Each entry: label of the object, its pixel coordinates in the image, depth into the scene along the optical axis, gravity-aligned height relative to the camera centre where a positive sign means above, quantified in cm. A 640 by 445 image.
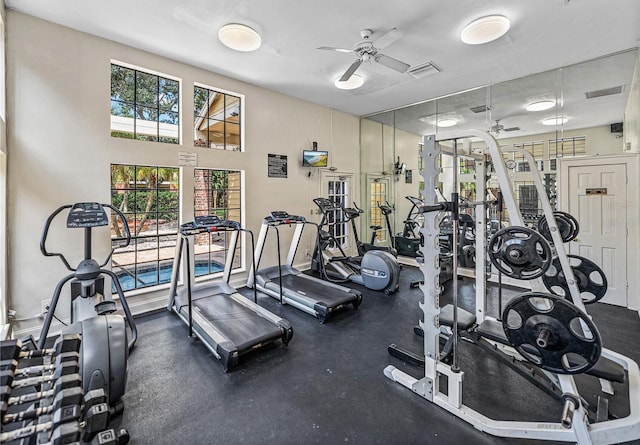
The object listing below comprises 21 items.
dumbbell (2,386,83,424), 100 -65
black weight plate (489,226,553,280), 217 -26
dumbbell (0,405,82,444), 99 -70
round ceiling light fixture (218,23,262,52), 348 +219
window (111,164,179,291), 409 -3
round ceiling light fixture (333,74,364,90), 491 +228
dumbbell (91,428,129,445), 118 -98
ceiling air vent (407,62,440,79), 449 +229
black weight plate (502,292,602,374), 182 -75
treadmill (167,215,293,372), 291 -112
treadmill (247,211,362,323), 396 -104
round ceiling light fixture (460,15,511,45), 334 +219
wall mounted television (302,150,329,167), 614 +126
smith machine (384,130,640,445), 184 -83
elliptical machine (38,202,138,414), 214 -83
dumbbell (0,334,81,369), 114 -53
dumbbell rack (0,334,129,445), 101 -64
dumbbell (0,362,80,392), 107 -58
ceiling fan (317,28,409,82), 356 +207
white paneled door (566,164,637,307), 420 -1
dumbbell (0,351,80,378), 116 -58
